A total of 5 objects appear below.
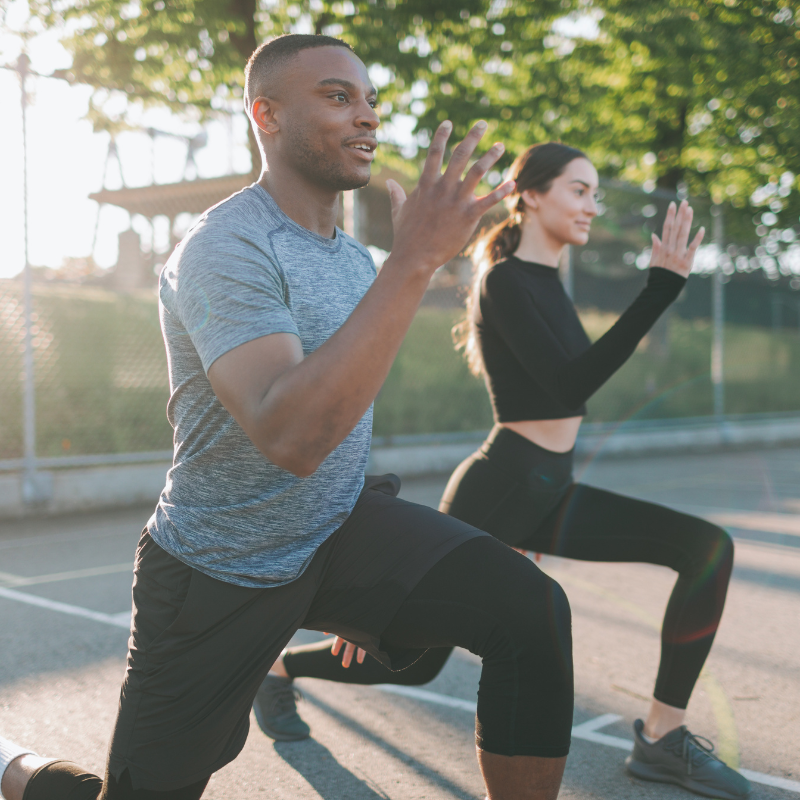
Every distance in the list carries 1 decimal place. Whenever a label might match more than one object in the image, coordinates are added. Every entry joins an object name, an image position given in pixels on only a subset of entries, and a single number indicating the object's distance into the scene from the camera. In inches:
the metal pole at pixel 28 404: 302.5
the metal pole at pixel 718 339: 549.6
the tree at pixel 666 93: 471.2
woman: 103.9
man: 70.4
